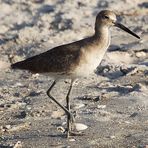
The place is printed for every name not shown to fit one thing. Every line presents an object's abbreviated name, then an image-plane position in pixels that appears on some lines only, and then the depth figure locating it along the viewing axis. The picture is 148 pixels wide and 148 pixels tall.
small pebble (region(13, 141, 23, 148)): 14.56
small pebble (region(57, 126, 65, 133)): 15.84
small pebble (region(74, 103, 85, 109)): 17.39
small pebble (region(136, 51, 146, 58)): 22.08
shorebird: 15.57
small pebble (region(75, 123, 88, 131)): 15.83
